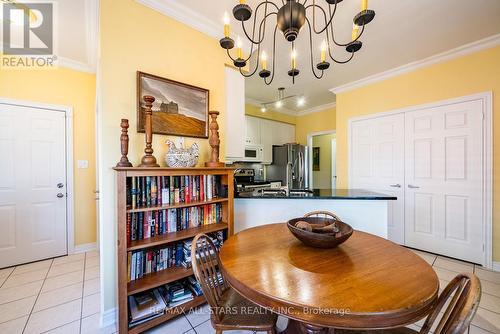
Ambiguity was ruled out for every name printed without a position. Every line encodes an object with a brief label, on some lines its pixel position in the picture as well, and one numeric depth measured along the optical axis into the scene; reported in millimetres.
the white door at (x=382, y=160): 3166
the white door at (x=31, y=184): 2514
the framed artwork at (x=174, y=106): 1767
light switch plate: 2957
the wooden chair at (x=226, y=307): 1074
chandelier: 1095
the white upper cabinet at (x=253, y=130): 4398
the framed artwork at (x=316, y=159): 5922
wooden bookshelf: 1412
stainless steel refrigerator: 4691
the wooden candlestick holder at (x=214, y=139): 1923
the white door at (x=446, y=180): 2555
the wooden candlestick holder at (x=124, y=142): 1498
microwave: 4383
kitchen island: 2145
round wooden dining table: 744
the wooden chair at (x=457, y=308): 650
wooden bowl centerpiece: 1170
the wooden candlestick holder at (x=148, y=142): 1575
